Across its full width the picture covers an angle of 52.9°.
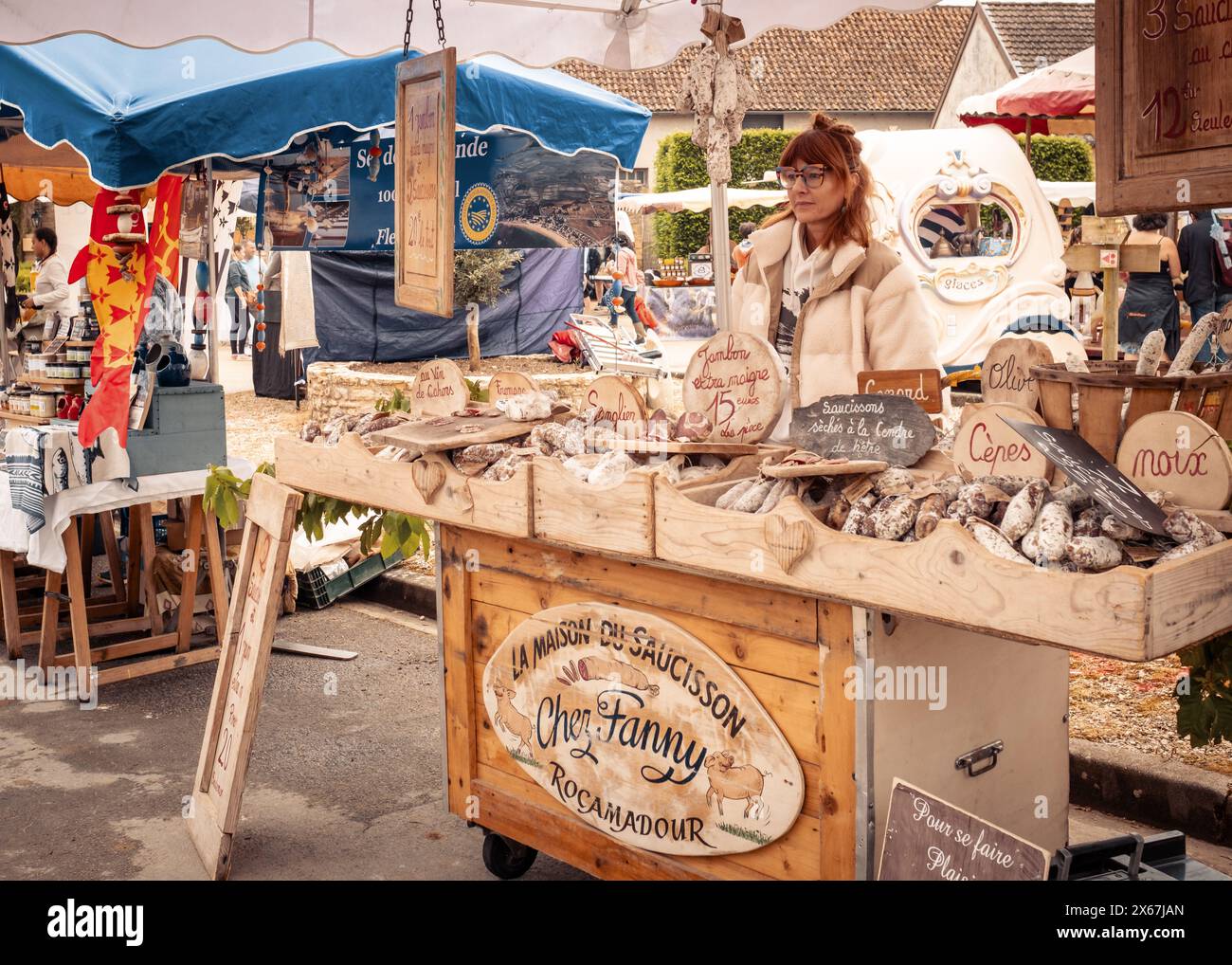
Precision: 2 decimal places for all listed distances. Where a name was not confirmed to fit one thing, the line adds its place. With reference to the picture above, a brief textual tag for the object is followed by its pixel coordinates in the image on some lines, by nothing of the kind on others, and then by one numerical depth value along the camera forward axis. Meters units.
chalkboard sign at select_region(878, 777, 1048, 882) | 2.11
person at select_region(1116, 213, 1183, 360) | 9.28
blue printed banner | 6.70
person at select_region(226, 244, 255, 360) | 17.38
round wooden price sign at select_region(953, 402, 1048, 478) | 2.33
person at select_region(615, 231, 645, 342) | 16.98
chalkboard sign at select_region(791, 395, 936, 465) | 2.46
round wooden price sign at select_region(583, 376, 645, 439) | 3.00
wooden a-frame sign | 3.44
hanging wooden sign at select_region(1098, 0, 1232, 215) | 2.38
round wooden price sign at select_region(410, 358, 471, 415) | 3.63
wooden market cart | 1.93
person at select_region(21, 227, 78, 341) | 7.70
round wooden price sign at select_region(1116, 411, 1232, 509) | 2.08
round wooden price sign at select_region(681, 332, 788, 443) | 2.77
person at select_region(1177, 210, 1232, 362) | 8.91
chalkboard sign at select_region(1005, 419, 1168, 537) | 1.95
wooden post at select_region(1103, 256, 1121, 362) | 8.91
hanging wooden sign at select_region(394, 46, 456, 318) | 3.54
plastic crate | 6.61
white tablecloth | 5.24
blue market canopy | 5.06
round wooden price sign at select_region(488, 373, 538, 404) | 3.55
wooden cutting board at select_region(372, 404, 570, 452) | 3.01
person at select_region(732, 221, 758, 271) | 11.97
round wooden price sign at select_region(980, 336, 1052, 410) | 2.65
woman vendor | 3.47
